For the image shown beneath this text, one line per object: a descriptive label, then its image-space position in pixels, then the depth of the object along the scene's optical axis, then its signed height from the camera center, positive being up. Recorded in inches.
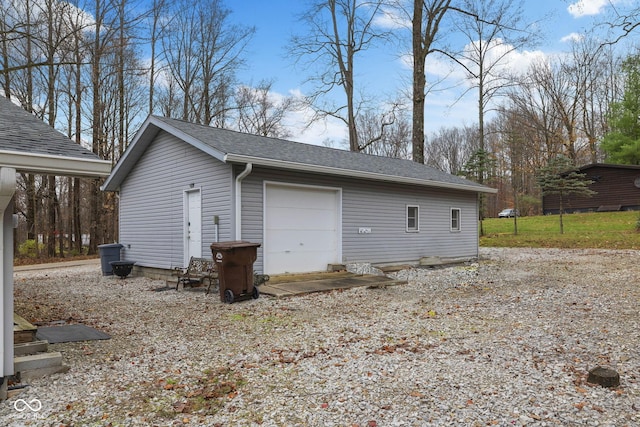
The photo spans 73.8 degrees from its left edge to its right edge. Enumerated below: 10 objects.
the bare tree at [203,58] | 910.4 +357.9
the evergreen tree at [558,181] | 810.8 +73.1
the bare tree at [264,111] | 1032.8 +273.1
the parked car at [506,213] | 1423.0 +21.7
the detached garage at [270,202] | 342.6 +19.5
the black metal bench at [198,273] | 325.4 -38.4
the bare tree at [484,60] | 905.5 +355.0
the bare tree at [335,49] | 873.5 +357.7
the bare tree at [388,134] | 1239.5 +261.9
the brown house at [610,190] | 1019.3 +69.3
